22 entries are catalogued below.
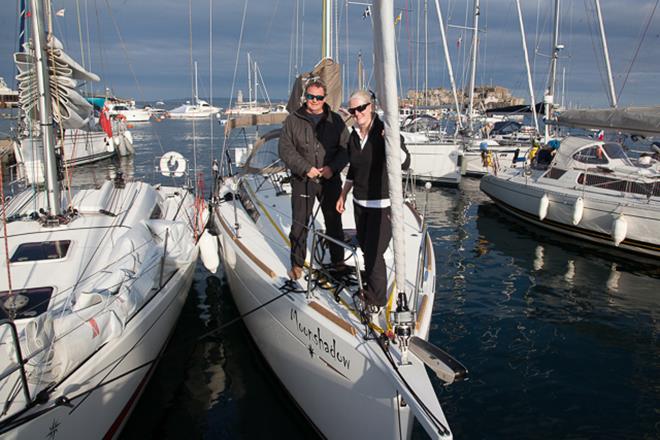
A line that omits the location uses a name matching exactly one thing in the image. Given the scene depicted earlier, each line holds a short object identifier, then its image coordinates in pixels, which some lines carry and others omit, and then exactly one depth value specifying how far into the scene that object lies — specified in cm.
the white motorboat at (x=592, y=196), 995
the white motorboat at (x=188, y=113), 8480
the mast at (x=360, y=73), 2379
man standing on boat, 417
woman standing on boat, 342
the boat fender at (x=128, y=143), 3050
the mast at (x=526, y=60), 2112
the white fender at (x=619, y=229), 988
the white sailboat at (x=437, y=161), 1897
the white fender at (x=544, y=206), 1184
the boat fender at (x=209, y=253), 682
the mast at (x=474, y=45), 2191
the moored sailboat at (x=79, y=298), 345
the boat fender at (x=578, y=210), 1079
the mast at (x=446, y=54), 2036
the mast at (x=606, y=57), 1570
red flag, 1967
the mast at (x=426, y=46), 2330
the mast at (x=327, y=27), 805
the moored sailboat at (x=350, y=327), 282
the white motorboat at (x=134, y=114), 6839
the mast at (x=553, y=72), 1777
